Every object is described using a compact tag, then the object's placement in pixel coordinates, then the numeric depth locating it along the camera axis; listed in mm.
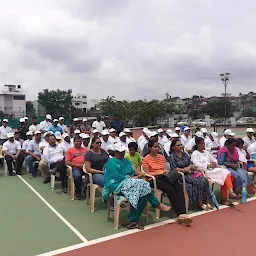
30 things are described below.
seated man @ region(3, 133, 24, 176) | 8203
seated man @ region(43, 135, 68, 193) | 6348
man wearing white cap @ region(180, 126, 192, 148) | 8617
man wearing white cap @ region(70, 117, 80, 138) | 10156
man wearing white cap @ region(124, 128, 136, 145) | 8519
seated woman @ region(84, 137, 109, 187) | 5234
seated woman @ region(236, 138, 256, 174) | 6289
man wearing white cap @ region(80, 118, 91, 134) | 9558
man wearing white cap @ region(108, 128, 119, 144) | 8086
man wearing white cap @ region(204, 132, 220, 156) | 8250
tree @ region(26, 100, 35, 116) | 64400
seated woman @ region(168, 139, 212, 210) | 4984
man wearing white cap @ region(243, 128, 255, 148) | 7664
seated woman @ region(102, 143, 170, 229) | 4203
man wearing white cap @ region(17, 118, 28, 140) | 9891
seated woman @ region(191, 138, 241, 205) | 5320
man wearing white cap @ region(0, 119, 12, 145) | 9444
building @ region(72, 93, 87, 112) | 84650
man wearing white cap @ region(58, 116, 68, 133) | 9883
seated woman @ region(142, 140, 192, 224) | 4531
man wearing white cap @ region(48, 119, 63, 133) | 9430
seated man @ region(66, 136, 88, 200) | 5703
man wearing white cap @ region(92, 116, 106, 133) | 10336
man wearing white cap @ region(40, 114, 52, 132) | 10195
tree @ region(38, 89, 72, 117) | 61219
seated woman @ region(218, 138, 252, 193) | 5827
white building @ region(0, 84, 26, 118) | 60188
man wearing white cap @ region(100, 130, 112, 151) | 7590
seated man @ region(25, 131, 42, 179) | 7955
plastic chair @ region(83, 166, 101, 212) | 5061
